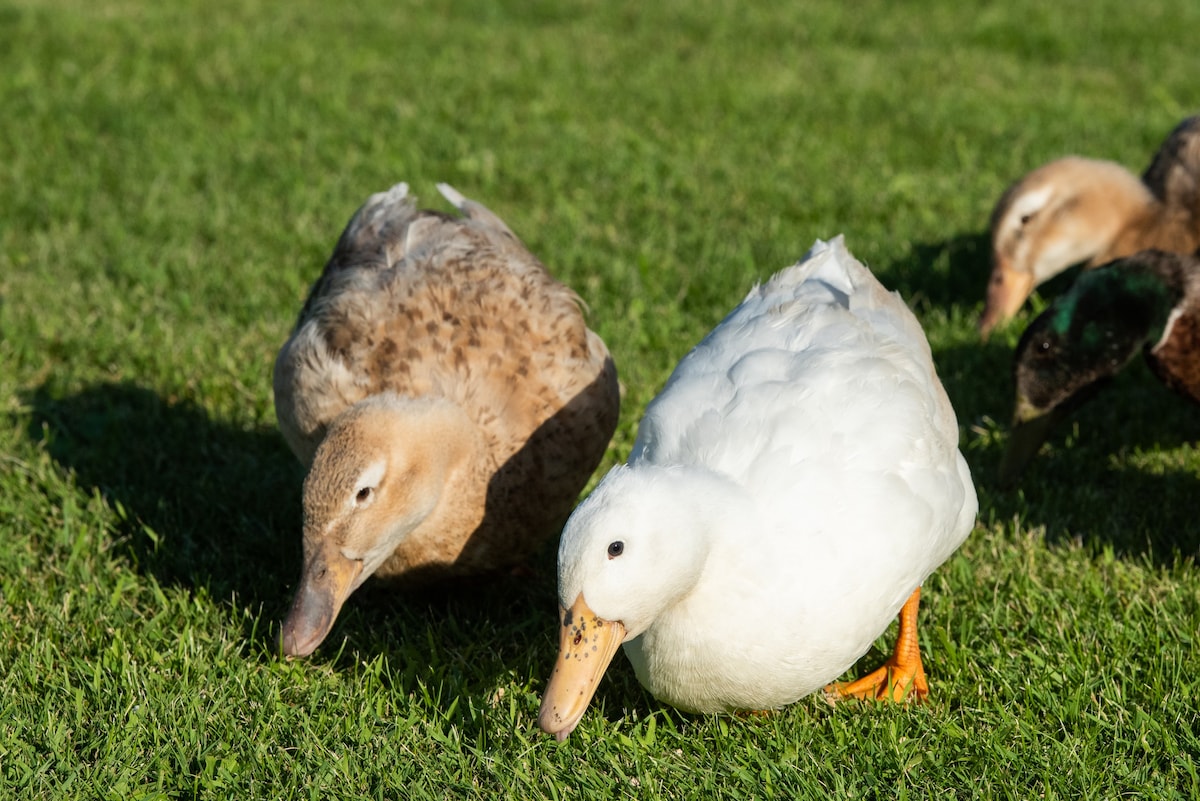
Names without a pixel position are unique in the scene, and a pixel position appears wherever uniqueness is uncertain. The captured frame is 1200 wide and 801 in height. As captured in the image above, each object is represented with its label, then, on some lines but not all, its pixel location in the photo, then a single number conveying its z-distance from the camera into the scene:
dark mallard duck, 4.76
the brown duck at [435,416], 3.52
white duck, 2.89
